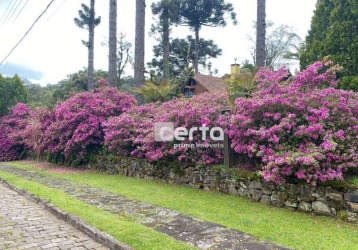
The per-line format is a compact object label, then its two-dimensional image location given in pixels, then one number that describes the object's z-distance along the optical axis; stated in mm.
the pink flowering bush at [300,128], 5457
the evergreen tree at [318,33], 10516
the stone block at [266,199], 6193
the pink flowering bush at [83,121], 12133
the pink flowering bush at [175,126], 7945
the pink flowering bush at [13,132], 18344
